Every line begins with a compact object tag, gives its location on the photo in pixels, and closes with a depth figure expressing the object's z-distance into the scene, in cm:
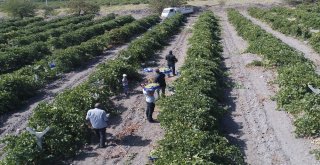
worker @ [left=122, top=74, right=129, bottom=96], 1725
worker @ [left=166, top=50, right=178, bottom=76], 2023
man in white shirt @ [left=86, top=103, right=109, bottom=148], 1169
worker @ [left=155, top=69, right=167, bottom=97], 1548
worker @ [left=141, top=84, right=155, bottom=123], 1335
